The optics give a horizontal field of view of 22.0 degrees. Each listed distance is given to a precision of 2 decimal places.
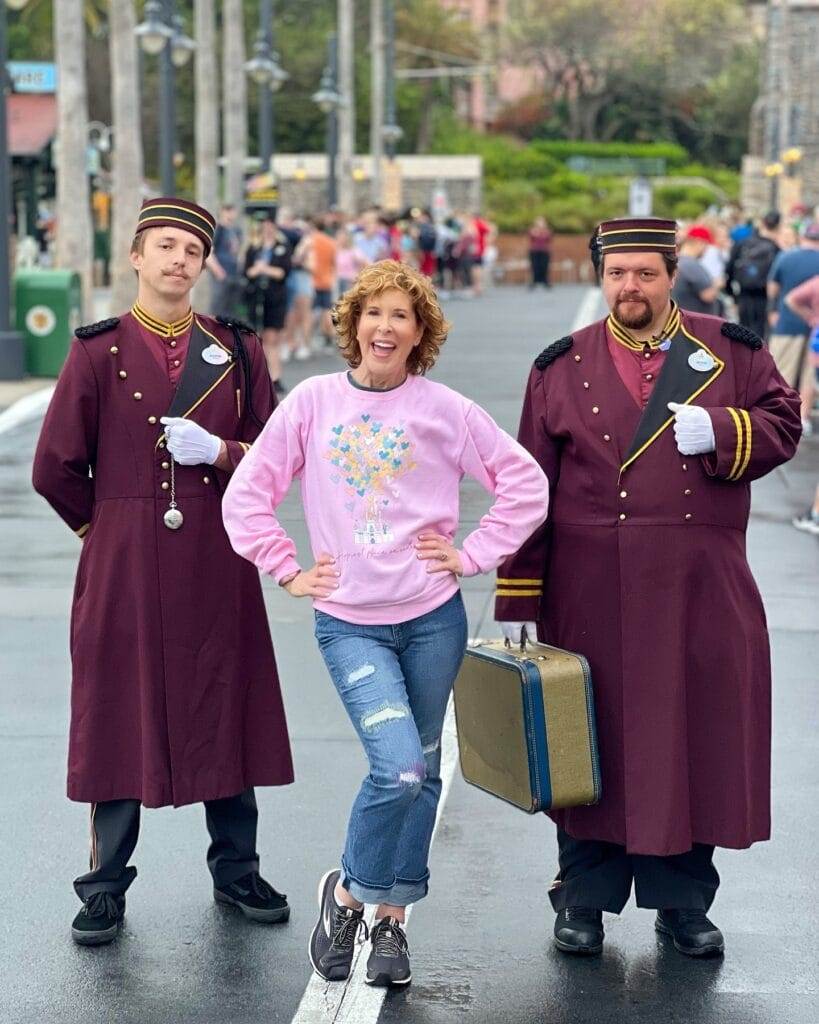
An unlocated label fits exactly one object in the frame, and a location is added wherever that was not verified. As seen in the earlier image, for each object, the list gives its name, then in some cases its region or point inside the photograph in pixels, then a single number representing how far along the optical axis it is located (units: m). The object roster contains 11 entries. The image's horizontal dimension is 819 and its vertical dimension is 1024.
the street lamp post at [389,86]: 61.34
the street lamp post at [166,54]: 26.73
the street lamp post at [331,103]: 46.09
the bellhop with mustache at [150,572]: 5.43
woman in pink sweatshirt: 4.95
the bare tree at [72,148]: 25.94
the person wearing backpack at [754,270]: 20.97
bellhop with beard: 5.20
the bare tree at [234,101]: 38.00
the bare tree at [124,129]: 27.11
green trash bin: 21.28
